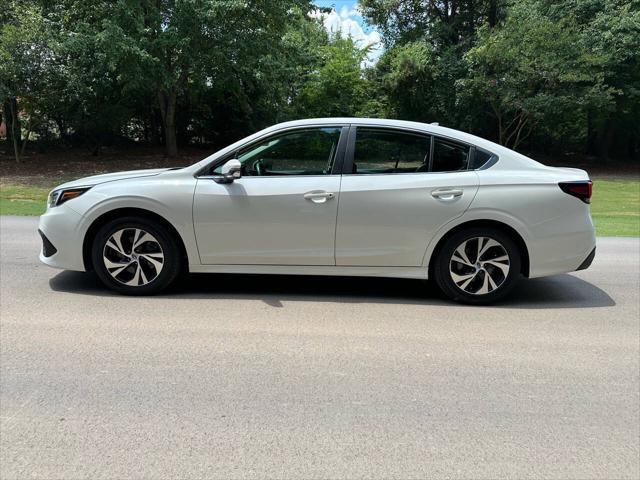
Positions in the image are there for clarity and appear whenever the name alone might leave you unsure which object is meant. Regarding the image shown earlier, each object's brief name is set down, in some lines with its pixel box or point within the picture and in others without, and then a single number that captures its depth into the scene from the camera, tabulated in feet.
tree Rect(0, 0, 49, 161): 60.49
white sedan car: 17.37
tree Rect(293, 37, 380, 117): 91.56
